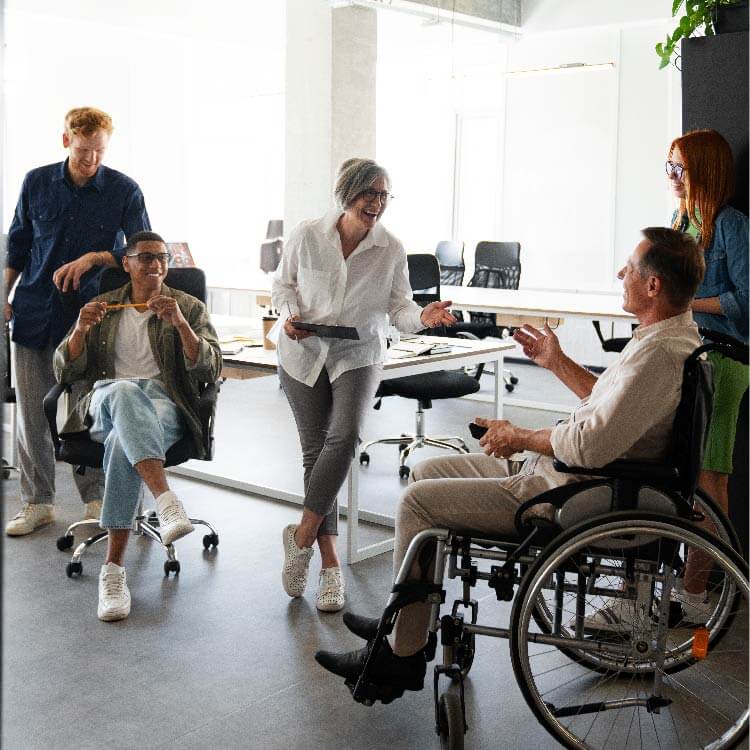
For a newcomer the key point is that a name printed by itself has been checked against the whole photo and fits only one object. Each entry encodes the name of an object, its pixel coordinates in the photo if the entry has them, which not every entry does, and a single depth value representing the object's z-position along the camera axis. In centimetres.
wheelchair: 221
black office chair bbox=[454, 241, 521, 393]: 794
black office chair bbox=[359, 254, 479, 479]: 469
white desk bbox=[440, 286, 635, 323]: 583
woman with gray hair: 328
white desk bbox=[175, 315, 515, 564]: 379
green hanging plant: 331
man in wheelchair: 225
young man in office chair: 331
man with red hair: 384
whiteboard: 843
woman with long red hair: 304
